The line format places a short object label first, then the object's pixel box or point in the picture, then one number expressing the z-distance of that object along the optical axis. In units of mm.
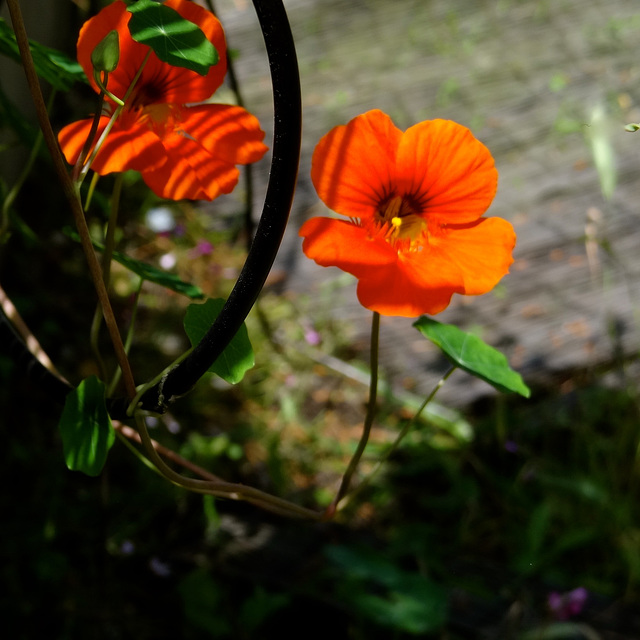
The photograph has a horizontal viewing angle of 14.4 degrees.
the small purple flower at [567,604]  868
